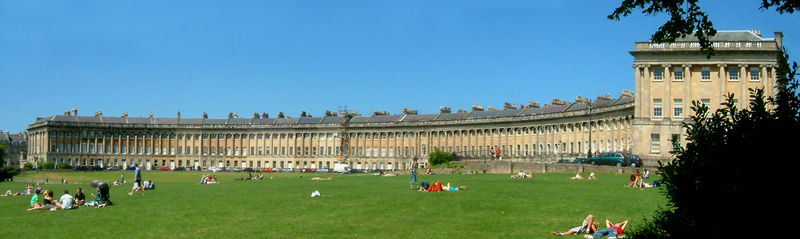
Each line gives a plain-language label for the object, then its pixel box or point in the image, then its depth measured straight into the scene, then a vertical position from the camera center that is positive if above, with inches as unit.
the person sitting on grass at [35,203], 1305.6 -81.4
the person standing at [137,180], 1661.3 -56.2
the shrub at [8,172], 3341.8 -87.0
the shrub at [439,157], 3531.0 -18.6
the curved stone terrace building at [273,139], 4773.6 +83.6
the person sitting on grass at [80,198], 1363.2 -75.4
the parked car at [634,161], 2251.5 -20.1
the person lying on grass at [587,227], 867.4 -75.4
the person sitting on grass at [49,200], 1313.0 -75.7
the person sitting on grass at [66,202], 1282.0 -76.6
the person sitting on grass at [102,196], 1334.9 -70.7
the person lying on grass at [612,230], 824.9 -75.1
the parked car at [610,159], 2294.5 -15.7
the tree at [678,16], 540.1 +88.0
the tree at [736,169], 475.8 -8.8
